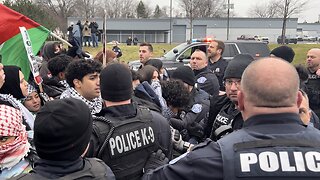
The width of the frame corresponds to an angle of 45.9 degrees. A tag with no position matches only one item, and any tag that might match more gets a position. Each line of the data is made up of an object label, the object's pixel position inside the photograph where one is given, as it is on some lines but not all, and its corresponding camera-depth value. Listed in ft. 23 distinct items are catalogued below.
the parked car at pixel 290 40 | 161.62
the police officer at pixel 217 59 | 23.68
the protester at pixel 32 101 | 13.11
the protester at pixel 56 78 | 15.02
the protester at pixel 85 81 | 12.09
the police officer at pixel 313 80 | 18.51
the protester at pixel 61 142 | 6.36
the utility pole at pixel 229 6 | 157.48
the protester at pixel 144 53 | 23.30
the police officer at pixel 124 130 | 8.43
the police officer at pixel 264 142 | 5.62
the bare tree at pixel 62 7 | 179.38
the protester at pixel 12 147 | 7.87
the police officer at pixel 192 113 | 13.92
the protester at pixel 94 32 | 88.44
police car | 42.97
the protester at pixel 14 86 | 11.20
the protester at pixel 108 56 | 20.48
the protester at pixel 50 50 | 23.56
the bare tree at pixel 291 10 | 121.90
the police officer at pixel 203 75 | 18.47
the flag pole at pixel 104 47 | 19.11
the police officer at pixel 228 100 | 12.23
